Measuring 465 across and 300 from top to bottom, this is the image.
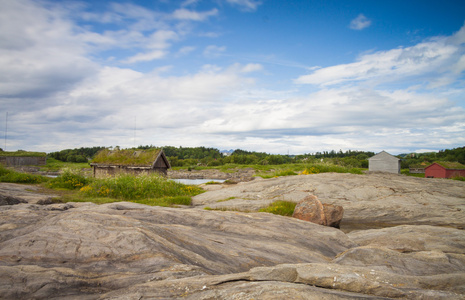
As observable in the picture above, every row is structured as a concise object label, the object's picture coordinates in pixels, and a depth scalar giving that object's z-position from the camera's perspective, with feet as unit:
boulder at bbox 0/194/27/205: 36.91
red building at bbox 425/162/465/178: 146.20
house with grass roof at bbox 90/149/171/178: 91.71
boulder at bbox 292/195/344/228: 40.01
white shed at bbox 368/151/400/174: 141.79
